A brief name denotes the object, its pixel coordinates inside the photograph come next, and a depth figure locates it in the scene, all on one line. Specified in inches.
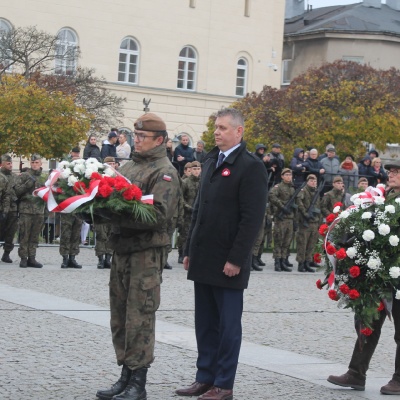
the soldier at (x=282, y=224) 909.2
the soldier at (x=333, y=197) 936.9
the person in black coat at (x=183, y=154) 1053.8
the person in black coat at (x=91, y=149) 994.1
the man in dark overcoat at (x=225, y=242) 329.1
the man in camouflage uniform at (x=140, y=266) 319.6
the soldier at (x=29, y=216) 781.3
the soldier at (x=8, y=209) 789.2
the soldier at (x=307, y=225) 919.0
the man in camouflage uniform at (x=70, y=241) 793.6
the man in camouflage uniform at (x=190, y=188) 858.8
